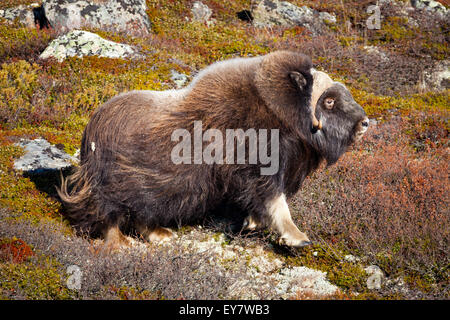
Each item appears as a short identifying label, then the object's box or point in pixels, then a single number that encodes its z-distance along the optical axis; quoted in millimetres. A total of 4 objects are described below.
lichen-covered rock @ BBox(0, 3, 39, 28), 13170
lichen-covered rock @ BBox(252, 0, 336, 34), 15109
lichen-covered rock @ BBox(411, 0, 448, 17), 15892
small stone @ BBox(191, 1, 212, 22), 15305
